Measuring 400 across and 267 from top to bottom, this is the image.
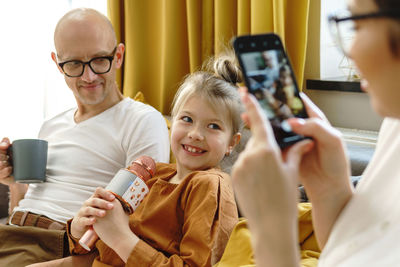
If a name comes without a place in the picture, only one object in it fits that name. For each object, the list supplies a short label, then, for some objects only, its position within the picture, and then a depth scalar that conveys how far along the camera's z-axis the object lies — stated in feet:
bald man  6.07
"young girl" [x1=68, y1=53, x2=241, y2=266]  4.64
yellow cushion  4.40
